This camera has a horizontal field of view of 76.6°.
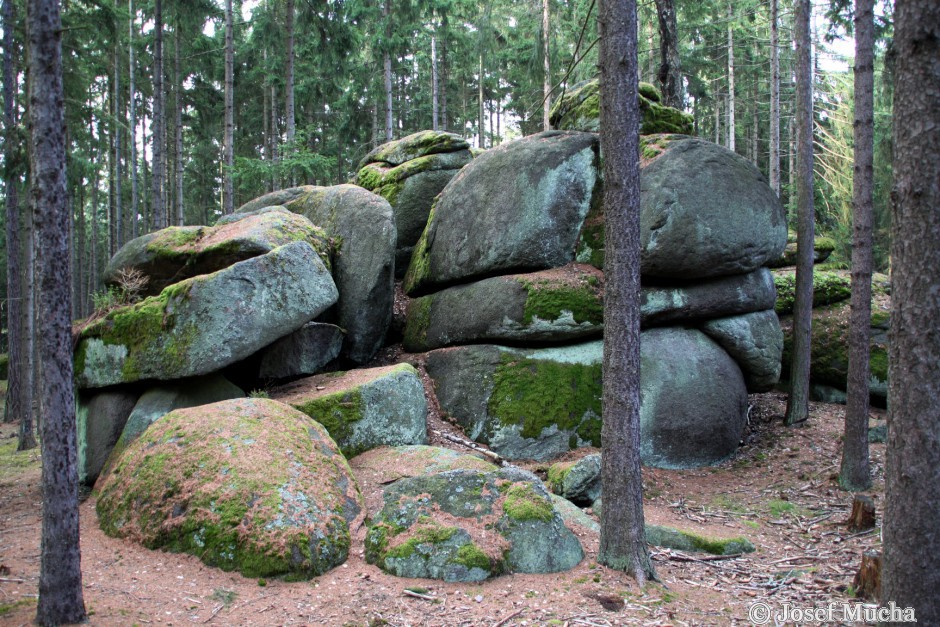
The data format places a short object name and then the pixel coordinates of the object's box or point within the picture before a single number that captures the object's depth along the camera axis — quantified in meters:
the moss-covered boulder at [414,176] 13.96
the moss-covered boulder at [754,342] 11.03
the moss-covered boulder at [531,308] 10.59
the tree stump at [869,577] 5.23
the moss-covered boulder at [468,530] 5.79
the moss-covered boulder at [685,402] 10.25
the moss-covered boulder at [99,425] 8.91
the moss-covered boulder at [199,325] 8.84
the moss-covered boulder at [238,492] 5.80
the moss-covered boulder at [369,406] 8.89
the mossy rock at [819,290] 13.84
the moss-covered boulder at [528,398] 10.30
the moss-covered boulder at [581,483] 8.33
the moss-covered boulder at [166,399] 8.78
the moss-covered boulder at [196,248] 9.73
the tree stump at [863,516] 7.39
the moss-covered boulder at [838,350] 12.58
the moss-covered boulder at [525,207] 11.19
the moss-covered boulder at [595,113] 12.59
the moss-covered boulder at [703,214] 10.27
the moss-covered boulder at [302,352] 10.42
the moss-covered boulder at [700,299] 10.62
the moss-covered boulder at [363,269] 11.35
